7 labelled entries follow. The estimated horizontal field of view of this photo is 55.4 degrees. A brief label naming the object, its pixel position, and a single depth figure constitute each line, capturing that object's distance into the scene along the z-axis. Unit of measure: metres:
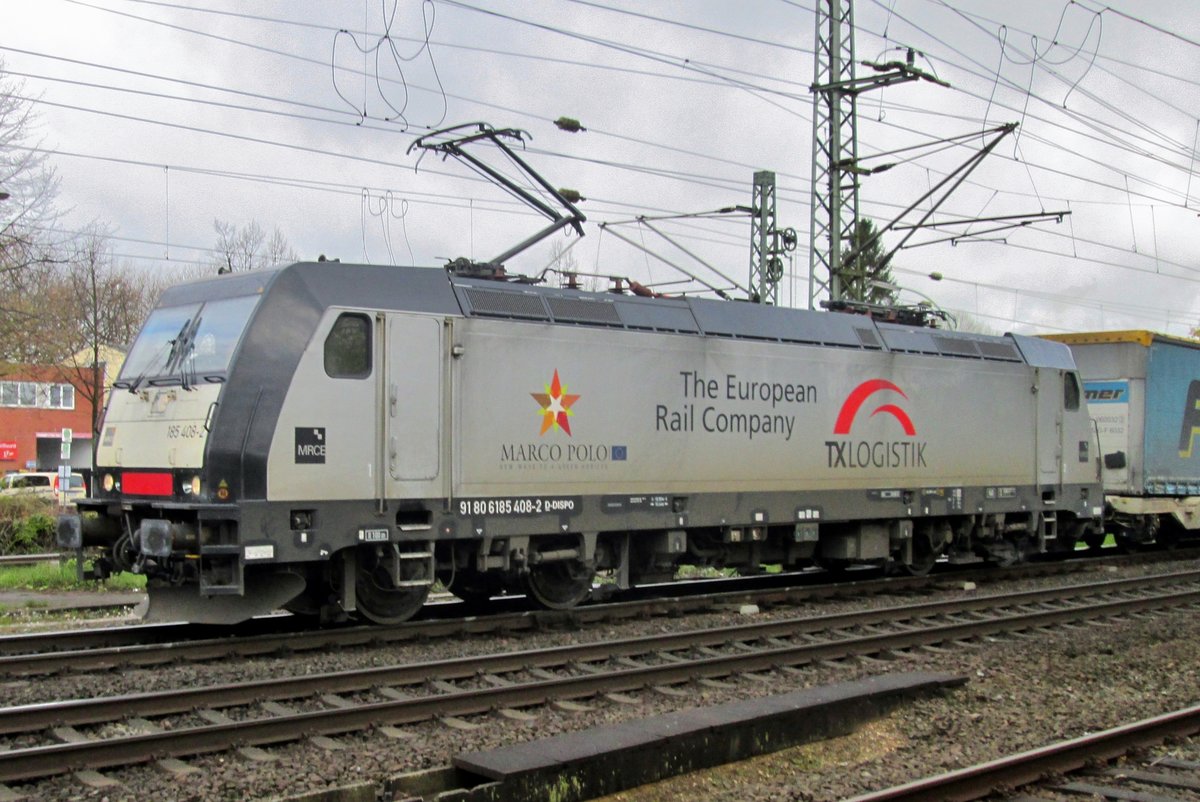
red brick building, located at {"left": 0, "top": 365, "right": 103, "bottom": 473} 51.22
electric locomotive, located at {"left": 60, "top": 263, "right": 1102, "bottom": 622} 10.45
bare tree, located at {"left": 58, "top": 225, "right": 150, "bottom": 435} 34.72
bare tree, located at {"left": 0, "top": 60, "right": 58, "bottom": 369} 25.22
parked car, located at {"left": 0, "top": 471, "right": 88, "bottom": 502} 23.12
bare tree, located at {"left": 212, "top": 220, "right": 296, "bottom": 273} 39.62
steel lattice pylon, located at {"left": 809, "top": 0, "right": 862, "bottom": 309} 20.30
